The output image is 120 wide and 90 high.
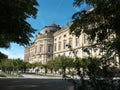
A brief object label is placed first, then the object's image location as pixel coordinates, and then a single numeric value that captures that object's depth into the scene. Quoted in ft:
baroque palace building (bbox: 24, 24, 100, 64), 100.58
